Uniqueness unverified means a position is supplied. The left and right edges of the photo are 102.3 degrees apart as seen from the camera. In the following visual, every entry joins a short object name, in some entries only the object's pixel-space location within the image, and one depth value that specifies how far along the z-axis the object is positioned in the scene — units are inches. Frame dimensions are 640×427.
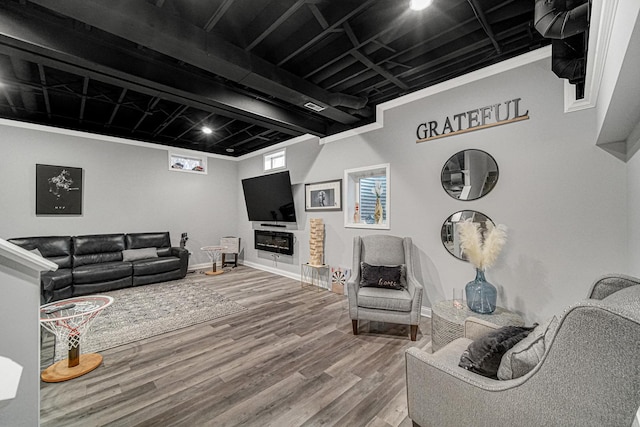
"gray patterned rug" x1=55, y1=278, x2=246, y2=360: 116.2
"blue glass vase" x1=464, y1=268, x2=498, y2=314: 96.3
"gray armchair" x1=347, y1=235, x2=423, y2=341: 111.8
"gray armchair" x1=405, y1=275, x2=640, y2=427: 34.0
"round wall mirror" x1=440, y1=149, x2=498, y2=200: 118.7
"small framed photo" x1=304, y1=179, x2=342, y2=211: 185.3
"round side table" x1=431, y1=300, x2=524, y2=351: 89.2
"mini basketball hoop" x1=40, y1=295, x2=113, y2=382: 89.0
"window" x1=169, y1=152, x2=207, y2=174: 248.8
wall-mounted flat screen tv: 217.0
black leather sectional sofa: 169.3
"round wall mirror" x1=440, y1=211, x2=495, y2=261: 121.5
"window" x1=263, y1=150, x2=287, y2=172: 234.8
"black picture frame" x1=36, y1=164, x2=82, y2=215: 187.2
